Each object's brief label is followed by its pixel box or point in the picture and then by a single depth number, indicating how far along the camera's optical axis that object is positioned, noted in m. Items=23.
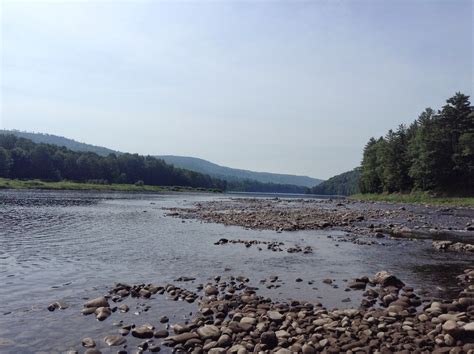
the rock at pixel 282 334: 11.43
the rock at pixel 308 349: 10.38
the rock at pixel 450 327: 11.02
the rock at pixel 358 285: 17.35
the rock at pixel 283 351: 10.30
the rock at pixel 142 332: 12.01
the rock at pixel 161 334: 11.99
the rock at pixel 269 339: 11.09
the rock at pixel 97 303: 14.63
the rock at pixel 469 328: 10.97
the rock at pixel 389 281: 17.31
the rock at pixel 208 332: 11.66
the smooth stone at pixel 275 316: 12.84
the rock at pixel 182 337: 11.51
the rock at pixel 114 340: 11.45
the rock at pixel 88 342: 11.27
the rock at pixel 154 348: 11.05
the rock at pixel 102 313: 13.57
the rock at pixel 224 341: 11.16
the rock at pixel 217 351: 10.56
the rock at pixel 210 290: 16.30
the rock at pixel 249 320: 12.52
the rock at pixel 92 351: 10.69
